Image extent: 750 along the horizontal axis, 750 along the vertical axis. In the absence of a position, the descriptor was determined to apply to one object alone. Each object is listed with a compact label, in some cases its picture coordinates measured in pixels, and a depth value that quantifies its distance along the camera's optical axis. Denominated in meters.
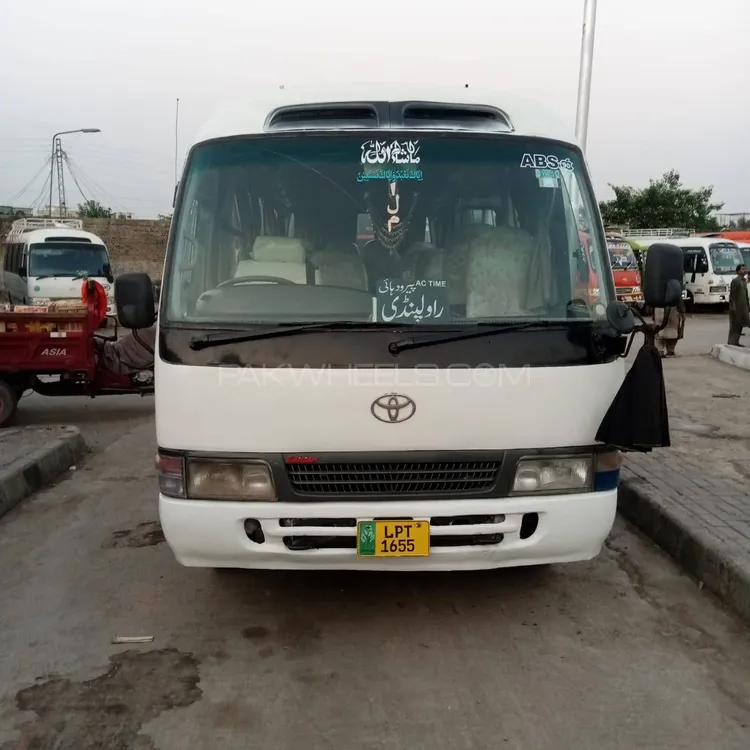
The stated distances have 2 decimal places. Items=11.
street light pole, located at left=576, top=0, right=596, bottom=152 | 12.73
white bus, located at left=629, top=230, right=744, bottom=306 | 27.00
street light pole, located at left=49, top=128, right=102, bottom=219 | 43.91
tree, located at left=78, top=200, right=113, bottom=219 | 59.98
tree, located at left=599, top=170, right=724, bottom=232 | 46.06
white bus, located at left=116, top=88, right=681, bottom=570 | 3.61
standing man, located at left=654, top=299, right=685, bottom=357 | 14.48
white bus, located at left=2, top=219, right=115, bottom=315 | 20.17
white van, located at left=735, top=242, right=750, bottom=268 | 29.16
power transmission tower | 46.33
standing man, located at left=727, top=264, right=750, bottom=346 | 15.62
